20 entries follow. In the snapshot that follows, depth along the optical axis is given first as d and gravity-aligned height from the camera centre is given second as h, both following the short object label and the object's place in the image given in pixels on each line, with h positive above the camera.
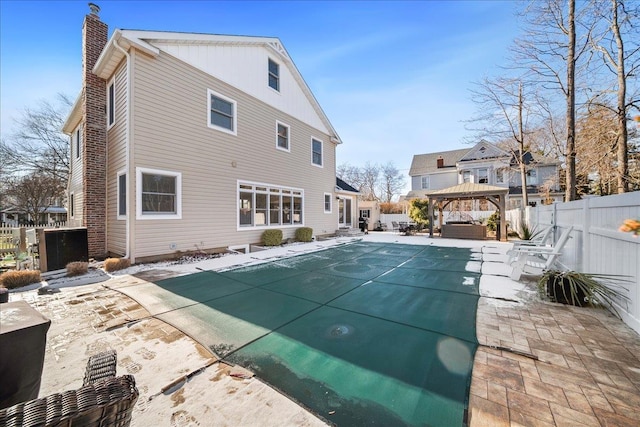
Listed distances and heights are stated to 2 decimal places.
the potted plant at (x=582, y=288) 3.50 -1.16
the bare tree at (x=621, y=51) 6.96 +4.50
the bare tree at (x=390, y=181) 36.56 +4.20
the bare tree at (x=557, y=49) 6.75 +4.76
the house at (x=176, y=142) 6.90 +2.23
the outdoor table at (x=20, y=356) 1.34 -0.80
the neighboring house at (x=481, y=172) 21.03 +3.55
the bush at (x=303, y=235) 11.69 -1.11
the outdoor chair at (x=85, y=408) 0.70 -0.58
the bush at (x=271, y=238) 9.91 -1.05
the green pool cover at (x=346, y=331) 1.95 -1.43
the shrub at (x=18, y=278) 4.76 -1.27
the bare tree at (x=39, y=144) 17.55 +4.85
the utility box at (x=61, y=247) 6.00 -0.86
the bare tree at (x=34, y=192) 20.22 +1.70
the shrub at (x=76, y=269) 5.56 -1.25
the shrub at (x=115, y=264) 6.02 -1.26
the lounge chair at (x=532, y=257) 4.66 -0.95
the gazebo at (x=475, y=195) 12.39 +0.76
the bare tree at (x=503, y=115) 13.27 +5.31
